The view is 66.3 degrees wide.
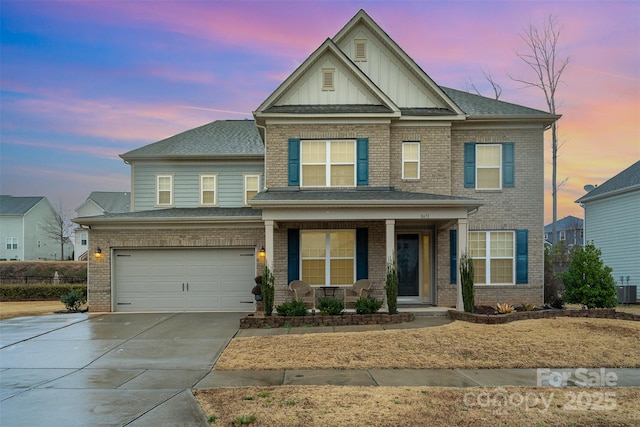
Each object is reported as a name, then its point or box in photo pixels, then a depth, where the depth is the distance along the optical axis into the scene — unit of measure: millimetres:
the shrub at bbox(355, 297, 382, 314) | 13562
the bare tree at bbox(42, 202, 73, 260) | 51894
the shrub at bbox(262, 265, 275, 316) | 13617
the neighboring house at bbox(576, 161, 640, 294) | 22000
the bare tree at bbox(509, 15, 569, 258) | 26656
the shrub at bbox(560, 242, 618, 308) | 14539
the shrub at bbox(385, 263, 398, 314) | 13672
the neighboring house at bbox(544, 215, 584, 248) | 58188
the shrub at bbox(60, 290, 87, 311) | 17141
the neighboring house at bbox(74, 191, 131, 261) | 48562
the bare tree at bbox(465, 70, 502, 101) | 29438
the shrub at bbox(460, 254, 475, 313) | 13844
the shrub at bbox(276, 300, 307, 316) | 13398
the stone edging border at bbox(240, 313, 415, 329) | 12930
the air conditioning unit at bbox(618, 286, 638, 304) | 20531
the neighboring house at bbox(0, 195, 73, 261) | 48531
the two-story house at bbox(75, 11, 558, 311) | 15945
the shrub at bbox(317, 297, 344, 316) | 13484
